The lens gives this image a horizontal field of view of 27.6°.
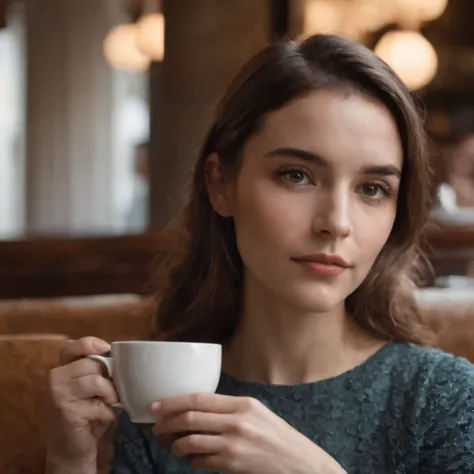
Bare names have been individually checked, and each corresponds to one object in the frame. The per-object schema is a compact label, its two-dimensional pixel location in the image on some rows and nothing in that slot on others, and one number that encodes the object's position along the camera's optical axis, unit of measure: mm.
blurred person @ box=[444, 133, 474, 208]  4133
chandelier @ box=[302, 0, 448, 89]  4461
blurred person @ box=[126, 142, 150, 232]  4207
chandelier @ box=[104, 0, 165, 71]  4145
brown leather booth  1412
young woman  1224
